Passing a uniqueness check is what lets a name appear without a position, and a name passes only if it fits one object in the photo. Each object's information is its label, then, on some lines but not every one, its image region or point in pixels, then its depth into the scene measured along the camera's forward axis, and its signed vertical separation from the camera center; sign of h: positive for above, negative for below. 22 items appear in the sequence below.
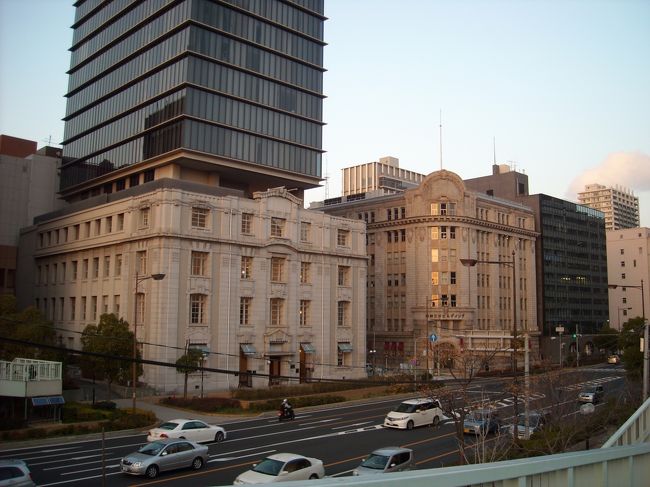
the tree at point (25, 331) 47.88 -1.94
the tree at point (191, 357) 51.41 -4.04
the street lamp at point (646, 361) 29.25 -2.33
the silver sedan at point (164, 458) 25.83 -6.32
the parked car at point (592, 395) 48.36 -6.49
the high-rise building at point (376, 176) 146.57 +35.88
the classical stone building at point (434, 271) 85.31 +5.65
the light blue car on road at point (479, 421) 29.54 -5.70
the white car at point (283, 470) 22.98 -6.07
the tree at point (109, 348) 48.75 -3.15
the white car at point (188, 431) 32.88 -6.56
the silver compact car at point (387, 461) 24.77 -6.16
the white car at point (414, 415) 39.22 -6.62
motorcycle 43.28 -7.22
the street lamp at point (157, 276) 39.94 +2.06
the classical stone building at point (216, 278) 58.34 +3.29
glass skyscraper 70.06 +25.95
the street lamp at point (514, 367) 26.89 -2.45
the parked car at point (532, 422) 32.56 -6.11
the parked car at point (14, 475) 21.61 -5.88
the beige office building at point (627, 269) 147.62 +10.40
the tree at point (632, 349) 42.62 -2.59
